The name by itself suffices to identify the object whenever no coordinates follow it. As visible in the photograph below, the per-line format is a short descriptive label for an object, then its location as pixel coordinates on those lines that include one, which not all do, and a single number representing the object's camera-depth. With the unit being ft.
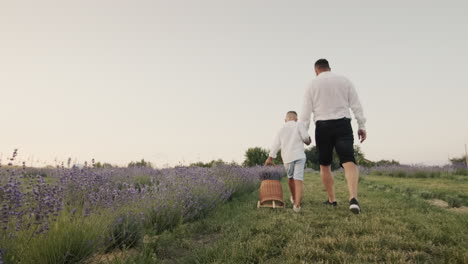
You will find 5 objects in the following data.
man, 16.30
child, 17.56
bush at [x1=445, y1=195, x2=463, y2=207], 20.65
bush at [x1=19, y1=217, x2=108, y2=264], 7.62
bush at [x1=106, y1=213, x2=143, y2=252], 10.32
